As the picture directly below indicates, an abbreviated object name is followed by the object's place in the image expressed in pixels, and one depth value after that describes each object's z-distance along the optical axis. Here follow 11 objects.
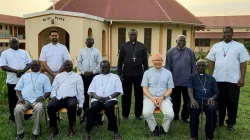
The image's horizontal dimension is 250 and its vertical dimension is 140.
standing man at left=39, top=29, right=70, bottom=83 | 4.56
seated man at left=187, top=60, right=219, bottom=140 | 3.79
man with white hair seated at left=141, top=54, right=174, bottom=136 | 4.10
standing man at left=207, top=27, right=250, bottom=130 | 4.21
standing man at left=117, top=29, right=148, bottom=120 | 4.71
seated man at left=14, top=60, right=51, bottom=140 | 3.88
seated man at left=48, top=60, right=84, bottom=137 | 4.01
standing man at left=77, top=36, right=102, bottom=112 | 4.70
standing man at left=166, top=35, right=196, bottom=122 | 4.49
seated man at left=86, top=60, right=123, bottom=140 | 3.92
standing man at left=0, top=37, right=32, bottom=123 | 4.36
